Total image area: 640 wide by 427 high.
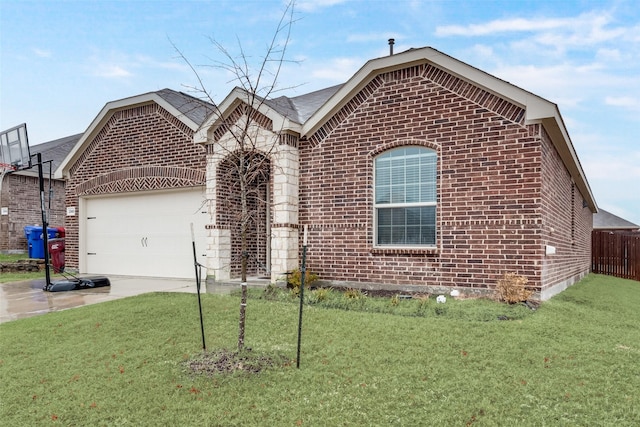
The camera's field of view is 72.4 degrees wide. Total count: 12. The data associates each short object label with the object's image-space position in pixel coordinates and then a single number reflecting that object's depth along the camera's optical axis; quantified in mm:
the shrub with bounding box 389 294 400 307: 7338
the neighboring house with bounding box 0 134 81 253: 18703
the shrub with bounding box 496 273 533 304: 7145
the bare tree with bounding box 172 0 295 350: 5273
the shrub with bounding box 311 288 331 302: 7711
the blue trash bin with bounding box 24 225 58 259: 16078
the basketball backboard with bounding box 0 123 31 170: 11625
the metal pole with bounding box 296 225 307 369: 4664
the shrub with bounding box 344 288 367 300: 7805
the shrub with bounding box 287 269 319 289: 8891
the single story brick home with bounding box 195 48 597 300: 7648
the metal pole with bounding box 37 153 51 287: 9835
